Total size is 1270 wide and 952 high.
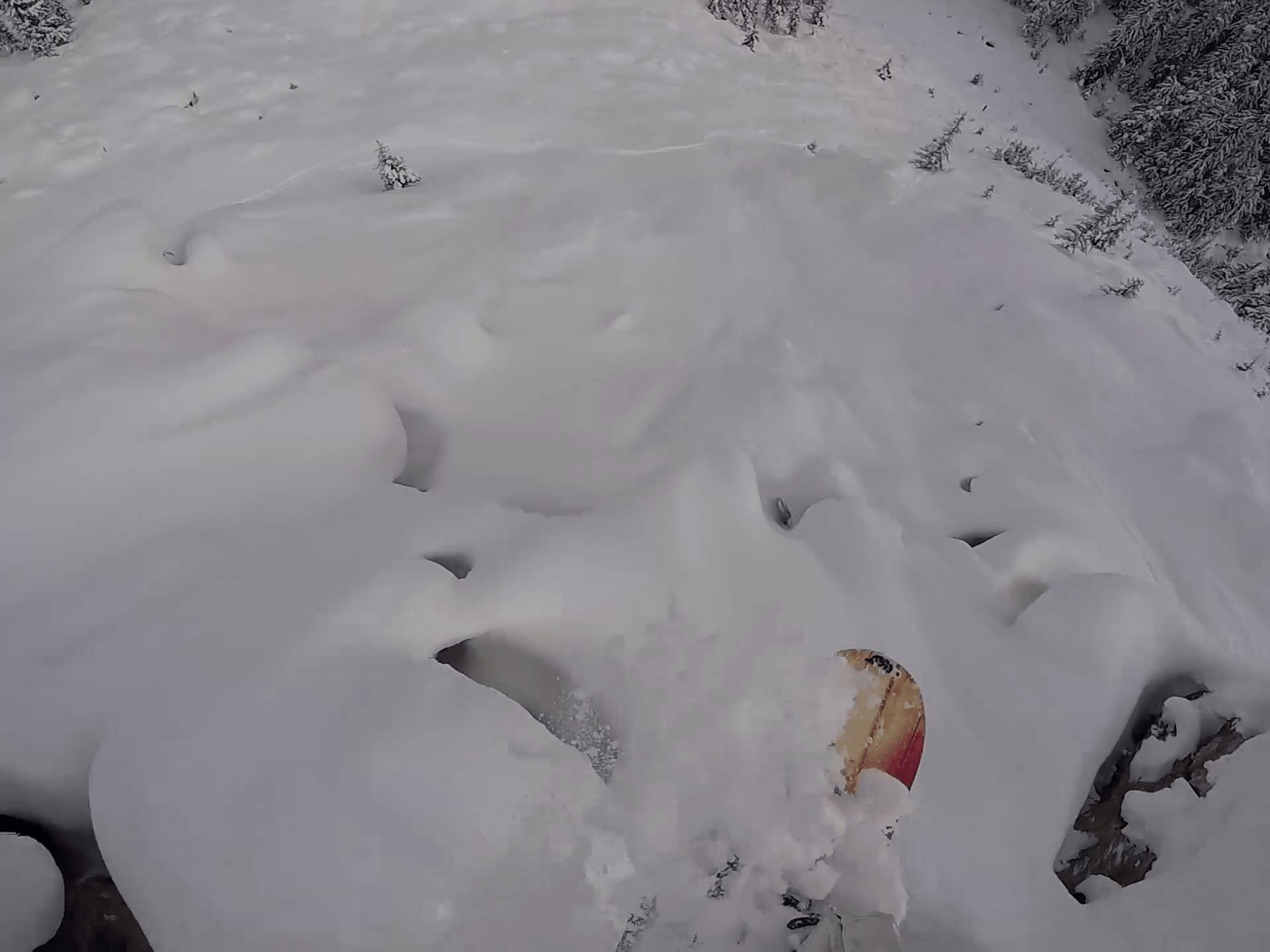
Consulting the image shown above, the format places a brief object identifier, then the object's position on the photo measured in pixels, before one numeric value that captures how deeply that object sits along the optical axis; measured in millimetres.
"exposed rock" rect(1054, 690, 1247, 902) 2469
